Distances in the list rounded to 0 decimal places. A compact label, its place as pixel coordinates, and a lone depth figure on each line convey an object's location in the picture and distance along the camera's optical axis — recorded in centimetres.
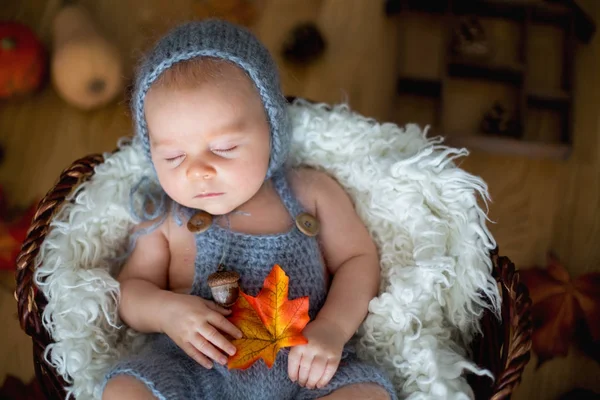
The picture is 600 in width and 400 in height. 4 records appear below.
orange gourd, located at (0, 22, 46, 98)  157
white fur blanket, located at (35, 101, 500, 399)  106
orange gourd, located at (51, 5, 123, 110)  156
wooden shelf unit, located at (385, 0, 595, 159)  158
